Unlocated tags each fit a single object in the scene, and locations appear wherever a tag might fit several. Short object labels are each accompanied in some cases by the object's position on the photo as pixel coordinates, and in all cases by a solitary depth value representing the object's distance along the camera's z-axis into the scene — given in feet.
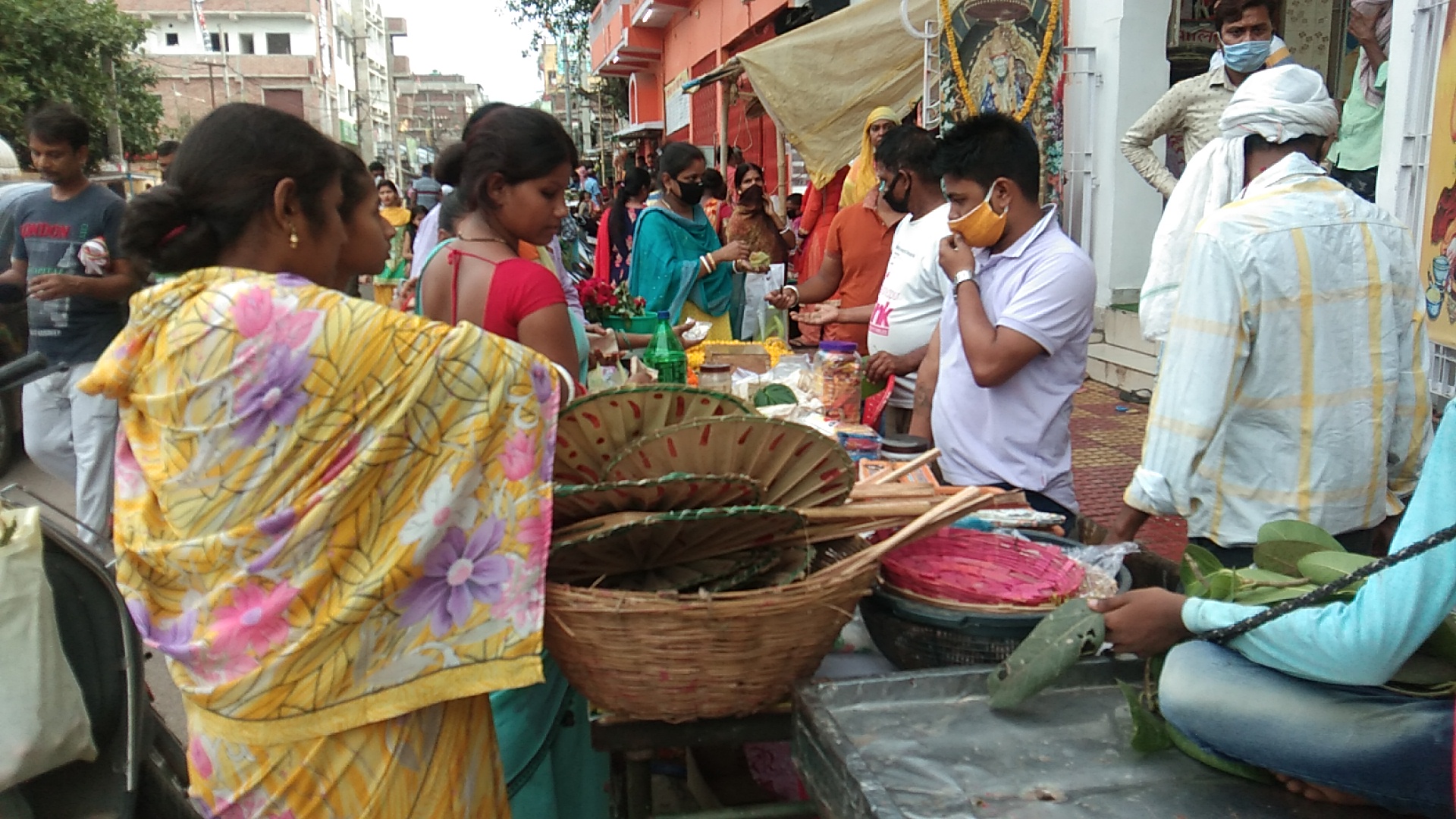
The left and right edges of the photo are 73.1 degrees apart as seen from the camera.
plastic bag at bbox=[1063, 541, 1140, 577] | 6.20
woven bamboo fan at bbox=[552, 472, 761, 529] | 5.11
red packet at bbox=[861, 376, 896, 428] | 11.06
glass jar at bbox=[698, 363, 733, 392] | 10.75
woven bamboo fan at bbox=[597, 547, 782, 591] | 5.13
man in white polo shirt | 8.29
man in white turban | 6.61
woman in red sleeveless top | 7.80
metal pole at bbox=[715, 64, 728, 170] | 34.06
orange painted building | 47.03
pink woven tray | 5.50
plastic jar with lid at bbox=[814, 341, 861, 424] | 10.61
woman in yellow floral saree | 4.67
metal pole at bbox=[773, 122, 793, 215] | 36.11
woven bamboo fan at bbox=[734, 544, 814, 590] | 5.16
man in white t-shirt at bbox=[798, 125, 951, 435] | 11.45
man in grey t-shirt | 13.92
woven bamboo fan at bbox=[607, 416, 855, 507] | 5.47
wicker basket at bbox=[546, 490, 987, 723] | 4.77
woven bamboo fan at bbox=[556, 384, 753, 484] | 6.03
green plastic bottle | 11.19
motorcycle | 7.01
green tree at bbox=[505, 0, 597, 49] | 100.39
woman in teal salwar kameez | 17.71
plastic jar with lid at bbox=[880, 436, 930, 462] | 8.25
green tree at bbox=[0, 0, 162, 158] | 56.34
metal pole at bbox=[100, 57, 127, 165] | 66.69
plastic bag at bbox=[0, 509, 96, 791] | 6.04
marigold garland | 21.27
